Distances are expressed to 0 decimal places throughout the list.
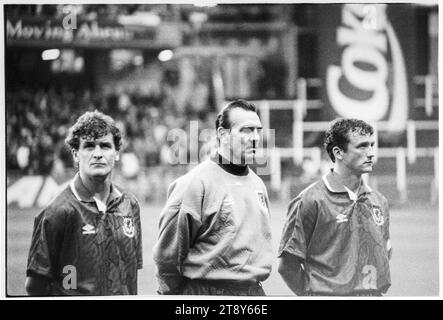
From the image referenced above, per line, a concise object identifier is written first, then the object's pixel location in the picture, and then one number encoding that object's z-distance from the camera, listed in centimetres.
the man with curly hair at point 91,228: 592
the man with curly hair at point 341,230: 605
